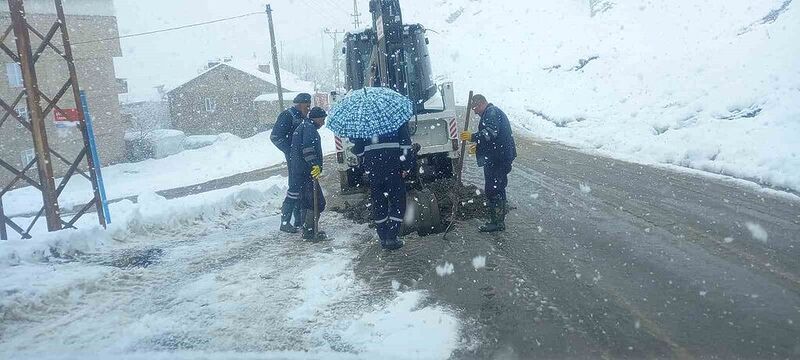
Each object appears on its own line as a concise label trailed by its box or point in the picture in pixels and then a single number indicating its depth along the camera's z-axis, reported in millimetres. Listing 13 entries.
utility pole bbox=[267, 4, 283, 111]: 25767
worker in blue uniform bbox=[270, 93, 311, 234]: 7168
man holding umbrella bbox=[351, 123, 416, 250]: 6008
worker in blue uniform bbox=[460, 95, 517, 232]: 6359
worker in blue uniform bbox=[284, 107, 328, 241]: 6578
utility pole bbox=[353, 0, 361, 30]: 45338
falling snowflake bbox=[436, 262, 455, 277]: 5230
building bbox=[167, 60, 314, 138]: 43156
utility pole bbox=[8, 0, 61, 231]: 7391
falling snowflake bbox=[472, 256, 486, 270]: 5345
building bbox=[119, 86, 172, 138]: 43938
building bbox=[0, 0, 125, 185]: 27781
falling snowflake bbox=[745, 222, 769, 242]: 5632
